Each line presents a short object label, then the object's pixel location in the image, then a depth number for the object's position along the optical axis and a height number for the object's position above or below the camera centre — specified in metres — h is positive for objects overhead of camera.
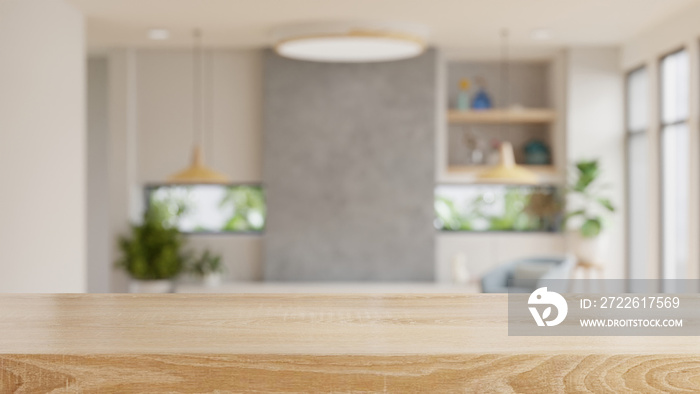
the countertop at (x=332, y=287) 6.94 -0.82
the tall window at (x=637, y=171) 7.00 +0.26
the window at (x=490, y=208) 7.77 -0.09
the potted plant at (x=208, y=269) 7.30 -0.67
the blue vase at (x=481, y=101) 7.59 +0.98
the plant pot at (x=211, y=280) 7.28 -0.77
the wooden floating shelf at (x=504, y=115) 7.48 +0.83
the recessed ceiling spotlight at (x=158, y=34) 6.63 +1.49
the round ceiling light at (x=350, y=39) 6.13 +1.32
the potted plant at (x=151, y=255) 7.13 -0.52
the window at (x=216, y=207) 7.72 -0.07
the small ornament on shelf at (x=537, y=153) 7.66 +0.47
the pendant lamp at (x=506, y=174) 5.76 +0.19
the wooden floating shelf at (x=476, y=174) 7.54 +0.25
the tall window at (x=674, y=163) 6.05 +0.29
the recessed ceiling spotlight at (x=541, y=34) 6.59 +1.47
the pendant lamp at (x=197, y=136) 6.14 +0.64
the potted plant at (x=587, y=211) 7.04 -0.12
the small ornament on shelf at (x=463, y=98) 7.60 +1.02
